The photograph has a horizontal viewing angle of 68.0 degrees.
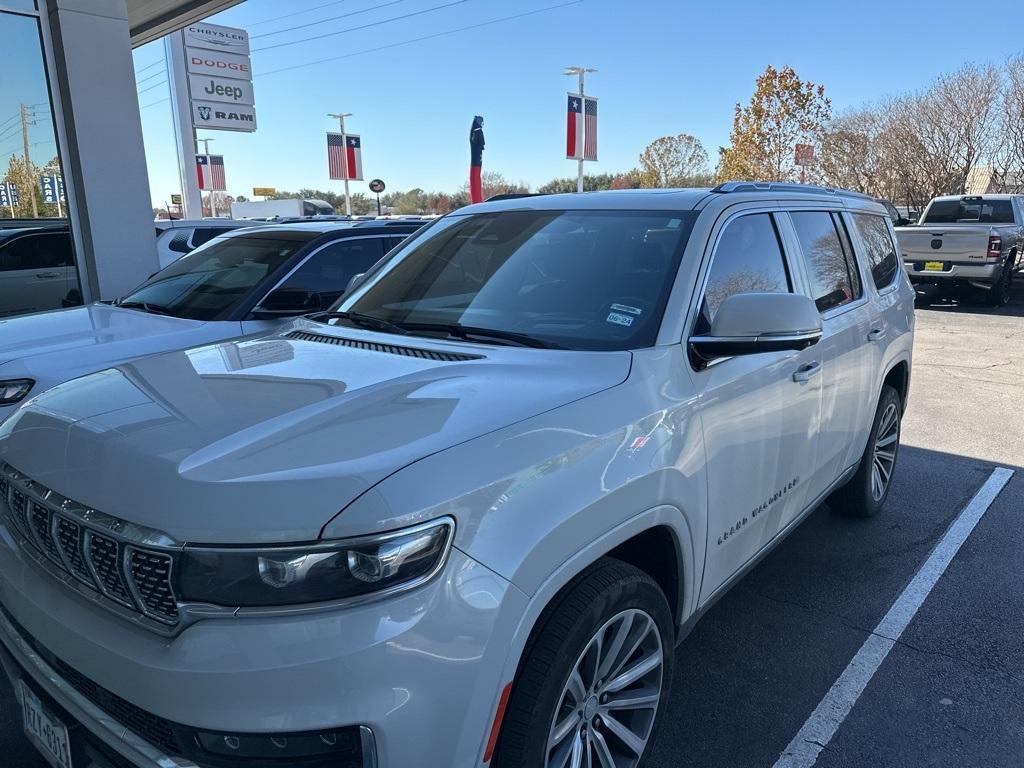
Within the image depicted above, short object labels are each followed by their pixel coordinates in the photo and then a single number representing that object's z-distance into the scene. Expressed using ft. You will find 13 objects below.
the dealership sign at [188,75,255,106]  69.82
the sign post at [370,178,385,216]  92.17
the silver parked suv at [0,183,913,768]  5.14
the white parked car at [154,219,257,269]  36.68
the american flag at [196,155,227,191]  124.98
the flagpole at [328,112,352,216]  107.57
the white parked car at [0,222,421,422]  14.01
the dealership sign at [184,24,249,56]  70.08
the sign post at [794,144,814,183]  65.41
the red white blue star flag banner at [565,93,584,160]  78.48
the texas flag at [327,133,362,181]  108.37
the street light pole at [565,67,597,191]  79.10
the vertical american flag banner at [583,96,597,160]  80.74
